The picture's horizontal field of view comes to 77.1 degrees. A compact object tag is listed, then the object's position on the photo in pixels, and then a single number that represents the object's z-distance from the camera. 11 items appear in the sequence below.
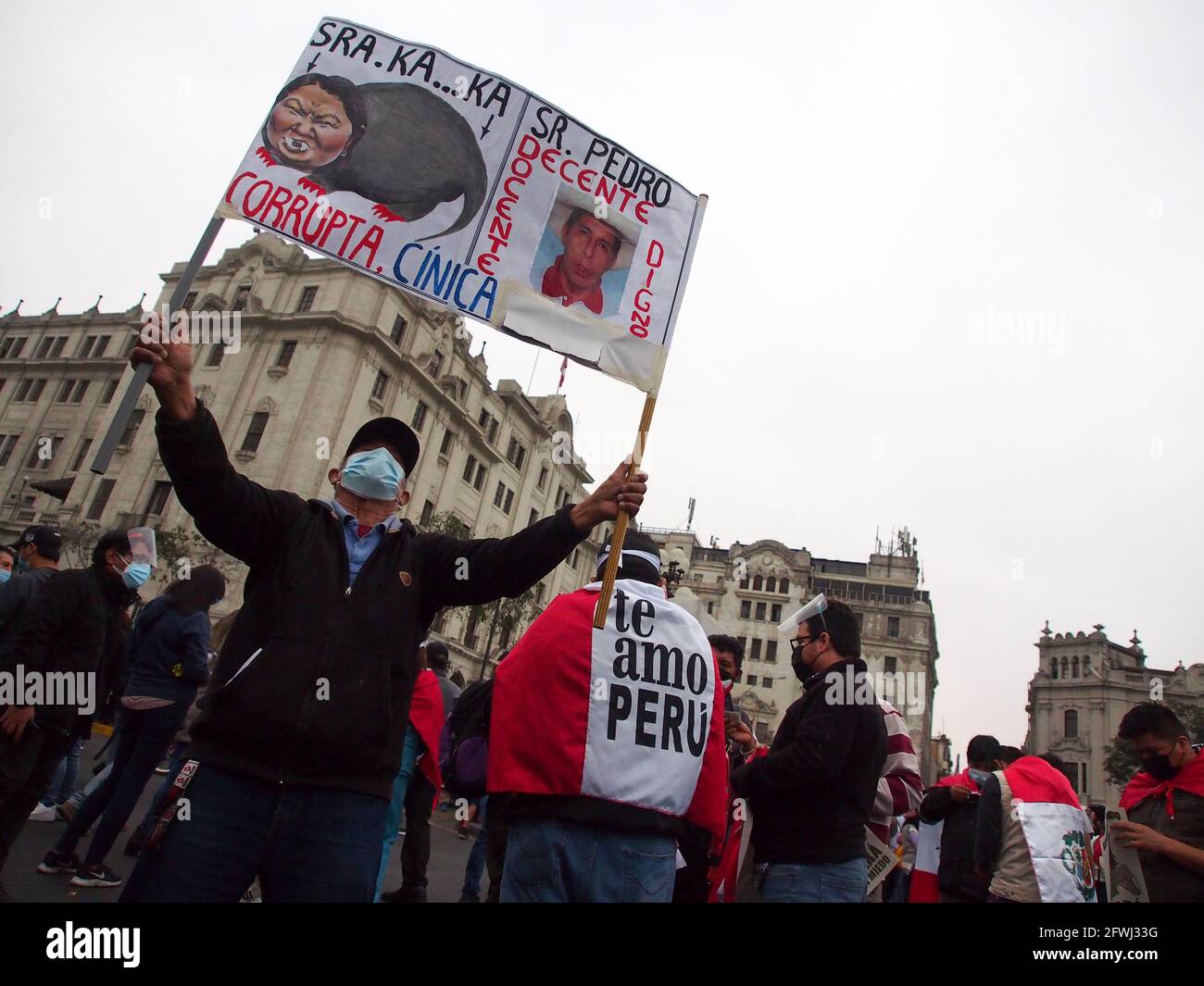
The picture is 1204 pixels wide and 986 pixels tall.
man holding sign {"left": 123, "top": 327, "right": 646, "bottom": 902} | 2.30
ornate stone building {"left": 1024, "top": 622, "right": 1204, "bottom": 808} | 57.91
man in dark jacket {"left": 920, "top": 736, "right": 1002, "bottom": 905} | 5.17
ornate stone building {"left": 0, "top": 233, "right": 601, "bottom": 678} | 33.44
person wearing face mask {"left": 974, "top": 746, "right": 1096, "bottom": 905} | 4.62
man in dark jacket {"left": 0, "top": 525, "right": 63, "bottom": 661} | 4.31
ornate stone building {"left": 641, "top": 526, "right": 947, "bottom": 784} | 54.12
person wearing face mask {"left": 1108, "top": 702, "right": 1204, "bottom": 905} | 3.89
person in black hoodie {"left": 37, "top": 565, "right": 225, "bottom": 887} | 5.06
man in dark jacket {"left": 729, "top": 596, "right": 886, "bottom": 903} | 3.52
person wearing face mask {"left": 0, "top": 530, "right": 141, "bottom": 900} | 3.91
